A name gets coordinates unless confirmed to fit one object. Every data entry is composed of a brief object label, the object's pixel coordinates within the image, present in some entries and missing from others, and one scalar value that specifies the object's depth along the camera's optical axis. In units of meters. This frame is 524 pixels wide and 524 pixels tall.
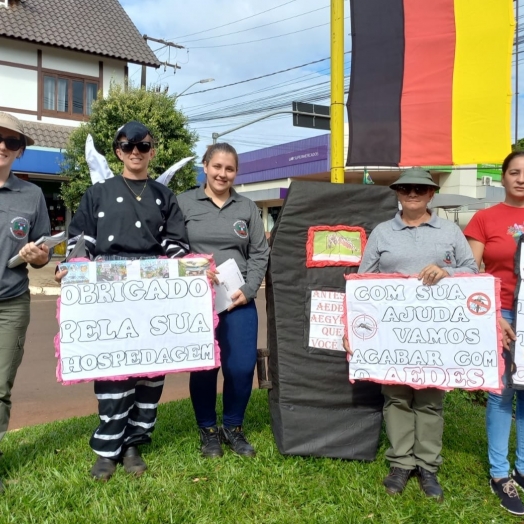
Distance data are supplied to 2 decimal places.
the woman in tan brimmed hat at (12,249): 3.08
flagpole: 3.89
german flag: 3.87
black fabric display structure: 3.66
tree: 12.98
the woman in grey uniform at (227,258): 3.48
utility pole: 23.23
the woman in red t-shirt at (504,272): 3.11
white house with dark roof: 16.48
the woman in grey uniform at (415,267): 3.13
